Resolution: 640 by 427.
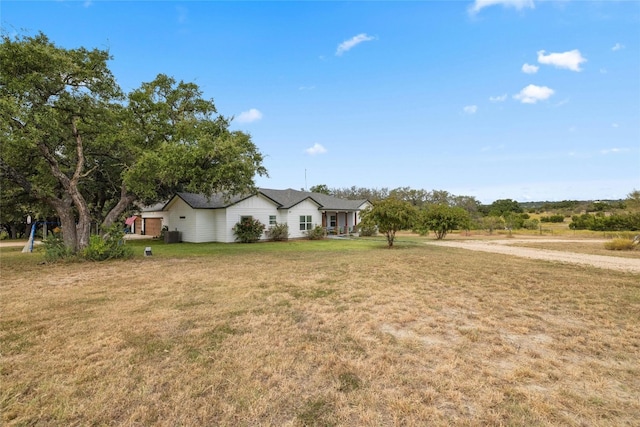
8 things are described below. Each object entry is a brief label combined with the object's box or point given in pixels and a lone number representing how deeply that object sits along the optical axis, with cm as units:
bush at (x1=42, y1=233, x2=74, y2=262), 1101
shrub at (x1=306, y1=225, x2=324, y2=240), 2275
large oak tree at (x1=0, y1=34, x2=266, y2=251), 1016
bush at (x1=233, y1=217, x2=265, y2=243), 1983
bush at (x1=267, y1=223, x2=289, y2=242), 2141
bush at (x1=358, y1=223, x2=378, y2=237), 2605
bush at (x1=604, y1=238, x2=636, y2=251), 1495
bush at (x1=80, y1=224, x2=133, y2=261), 1134
